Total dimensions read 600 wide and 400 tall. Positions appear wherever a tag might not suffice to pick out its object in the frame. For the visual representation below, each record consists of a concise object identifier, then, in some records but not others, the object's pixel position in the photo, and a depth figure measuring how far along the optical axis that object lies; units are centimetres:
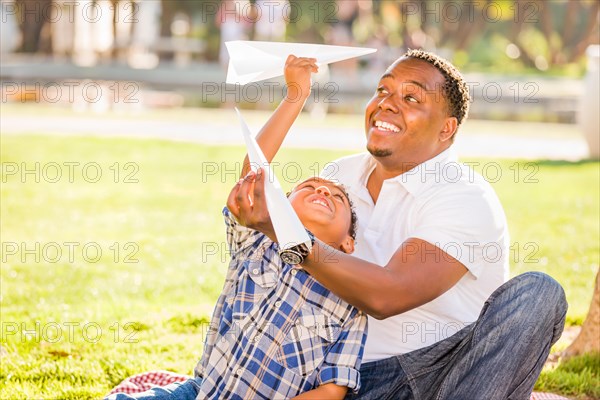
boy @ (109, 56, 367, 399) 285
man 281
